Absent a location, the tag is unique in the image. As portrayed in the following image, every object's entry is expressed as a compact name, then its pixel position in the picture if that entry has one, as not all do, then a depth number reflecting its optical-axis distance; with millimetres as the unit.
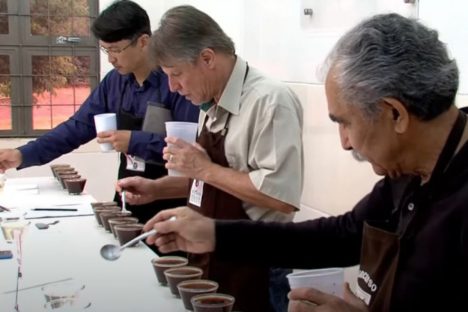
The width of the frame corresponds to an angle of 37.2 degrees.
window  4871
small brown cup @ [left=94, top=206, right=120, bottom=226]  2611
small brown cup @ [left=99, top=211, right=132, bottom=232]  2535
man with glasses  2889
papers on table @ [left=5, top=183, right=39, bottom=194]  3361
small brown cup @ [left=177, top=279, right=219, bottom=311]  1683
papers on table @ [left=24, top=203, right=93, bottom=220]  2826
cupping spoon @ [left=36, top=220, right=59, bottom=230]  2617
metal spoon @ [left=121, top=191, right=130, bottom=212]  2957
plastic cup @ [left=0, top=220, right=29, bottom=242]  2504
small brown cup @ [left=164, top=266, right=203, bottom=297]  1794
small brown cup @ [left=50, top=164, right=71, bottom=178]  3676
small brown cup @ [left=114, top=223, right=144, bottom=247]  2285
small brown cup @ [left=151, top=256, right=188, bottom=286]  1895
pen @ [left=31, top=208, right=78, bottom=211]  2928
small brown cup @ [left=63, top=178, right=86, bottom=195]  3273
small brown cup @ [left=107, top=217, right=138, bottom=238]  2400
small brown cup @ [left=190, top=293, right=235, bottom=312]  1589
